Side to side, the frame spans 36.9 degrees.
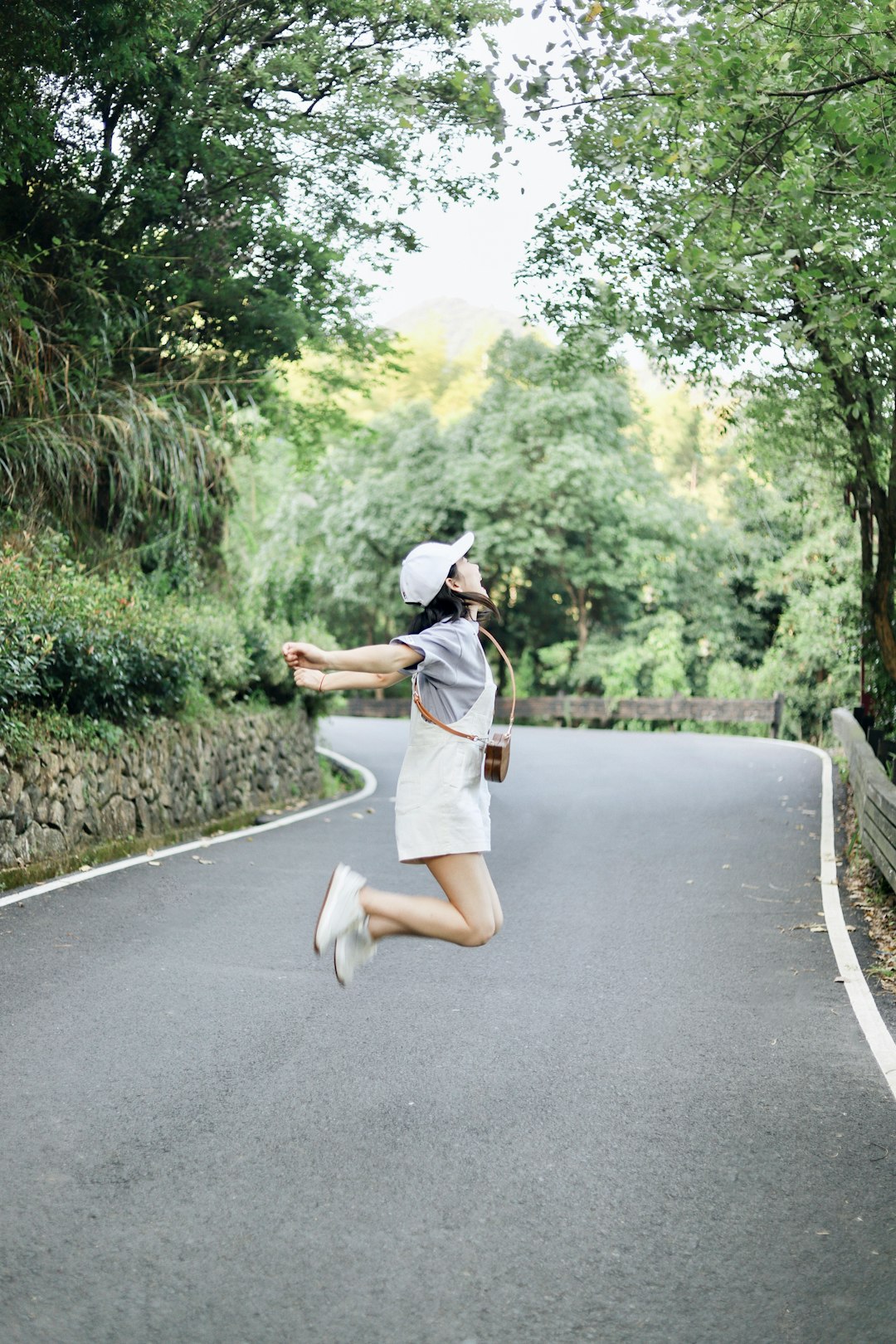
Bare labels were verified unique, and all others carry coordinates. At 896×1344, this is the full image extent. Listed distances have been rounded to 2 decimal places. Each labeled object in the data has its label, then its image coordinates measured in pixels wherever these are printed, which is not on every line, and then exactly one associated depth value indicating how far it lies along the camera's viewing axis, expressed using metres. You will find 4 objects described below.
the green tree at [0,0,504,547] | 14.23
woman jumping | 5.28
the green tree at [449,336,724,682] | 41.62
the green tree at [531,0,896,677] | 8.95
